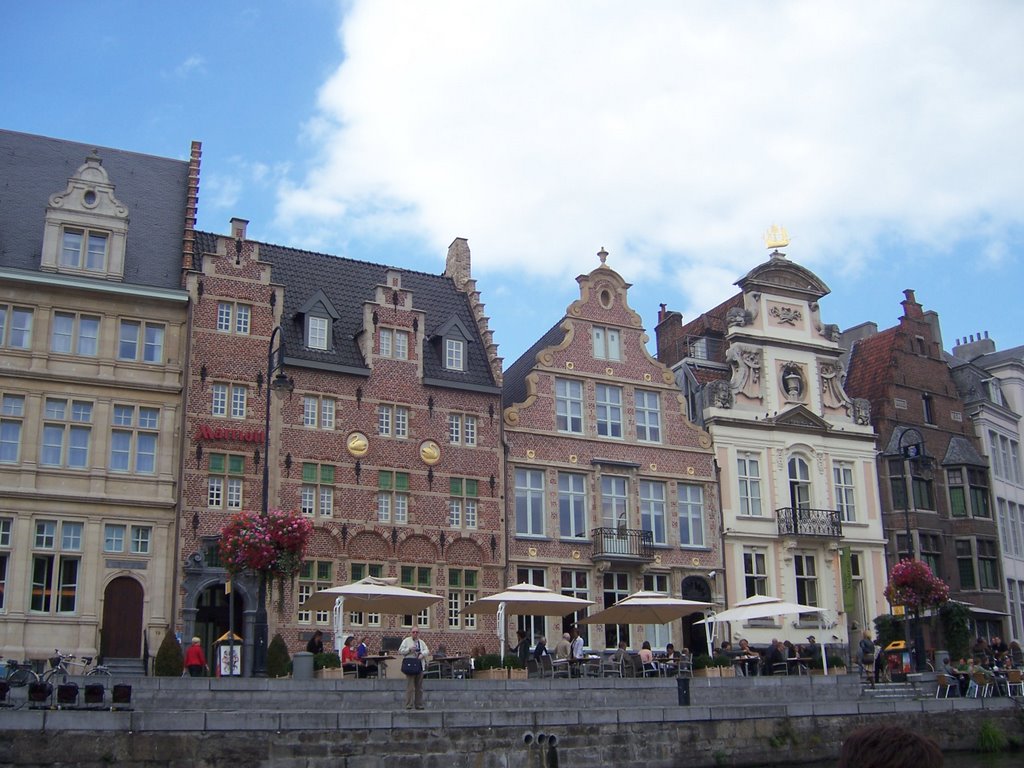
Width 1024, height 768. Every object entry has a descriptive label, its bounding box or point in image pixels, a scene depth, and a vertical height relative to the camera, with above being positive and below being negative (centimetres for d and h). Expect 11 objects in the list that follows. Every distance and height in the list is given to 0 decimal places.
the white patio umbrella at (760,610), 3022 +145
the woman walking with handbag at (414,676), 2169 -2
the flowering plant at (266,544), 2527 +274
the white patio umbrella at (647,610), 3008 +150
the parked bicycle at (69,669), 2192 +24
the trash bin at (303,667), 2470 +19
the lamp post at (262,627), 2397 +98
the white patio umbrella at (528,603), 2912 +165
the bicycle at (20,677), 2120 +8
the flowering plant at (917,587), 3262 +211
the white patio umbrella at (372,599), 2738 +174
